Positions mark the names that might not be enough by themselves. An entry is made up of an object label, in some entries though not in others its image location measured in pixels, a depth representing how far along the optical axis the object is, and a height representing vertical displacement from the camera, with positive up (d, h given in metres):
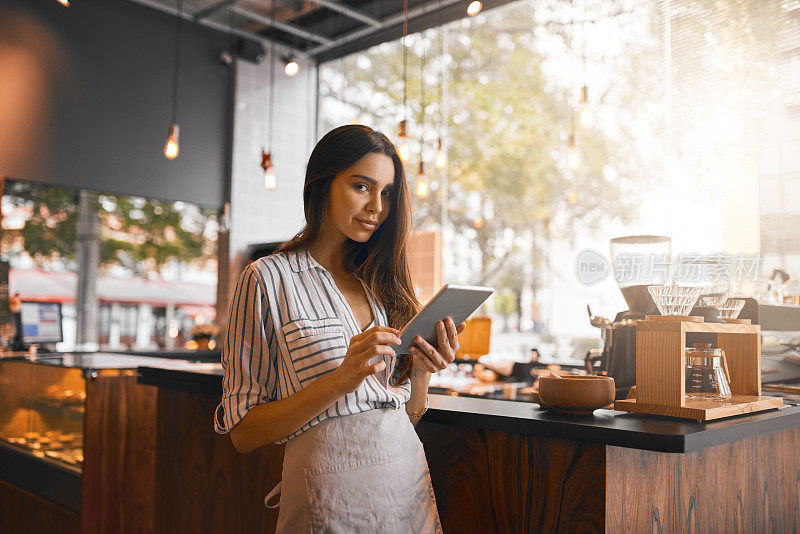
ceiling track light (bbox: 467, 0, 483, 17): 3.37 +1.41
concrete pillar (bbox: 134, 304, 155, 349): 5.95 -0.36
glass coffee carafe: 1.72 -0.20
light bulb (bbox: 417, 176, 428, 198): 4.68 +0.71
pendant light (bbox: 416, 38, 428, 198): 4.58 +0.73
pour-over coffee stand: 1.57 -0.19
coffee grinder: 2.05 -0.01
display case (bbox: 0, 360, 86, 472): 3.34 -0.66
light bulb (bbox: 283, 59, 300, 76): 4.44 +1.44
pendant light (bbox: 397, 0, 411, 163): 4.36 +0.98
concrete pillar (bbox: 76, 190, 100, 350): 5.61 +0.11
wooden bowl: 1.54 -0.23
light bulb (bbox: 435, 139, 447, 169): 4.79 +0.94
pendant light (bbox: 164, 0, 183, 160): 6.07 +1.96
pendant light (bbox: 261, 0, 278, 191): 4.75 +1.42
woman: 1.40 -0.18
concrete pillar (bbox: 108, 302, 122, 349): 5.78 -0.36
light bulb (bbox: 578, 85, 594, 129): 4.04 +1.09
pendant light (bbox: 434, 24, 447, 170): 4.79 +0.95
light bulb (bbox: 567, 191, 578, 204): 6.64 +0.93
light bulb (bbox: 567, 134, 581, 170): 4.45 +0.89
